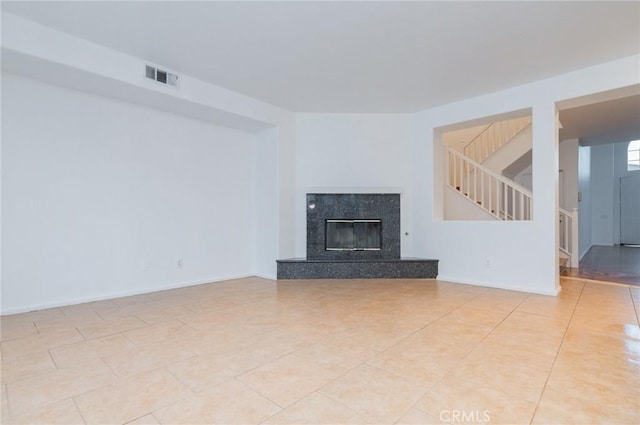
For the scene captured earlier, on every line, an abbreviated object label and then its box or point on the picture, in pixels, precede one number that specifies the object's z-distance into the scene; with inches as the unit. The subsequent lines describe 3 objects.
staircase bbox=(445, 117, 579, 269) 217.0
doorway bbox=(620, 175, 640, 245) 405.4
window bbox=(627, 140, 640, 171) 412.2
